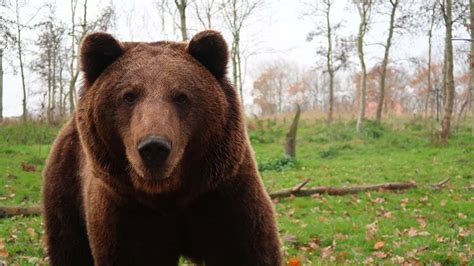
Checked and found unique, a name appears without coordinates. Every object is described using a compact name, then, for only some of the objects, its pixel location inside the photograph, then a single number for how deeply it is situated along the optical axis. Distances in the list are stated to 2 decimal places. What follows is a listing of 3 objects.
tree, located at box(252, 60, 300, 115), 65.06
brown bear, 2.71
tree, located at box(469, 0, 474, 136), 20.12
